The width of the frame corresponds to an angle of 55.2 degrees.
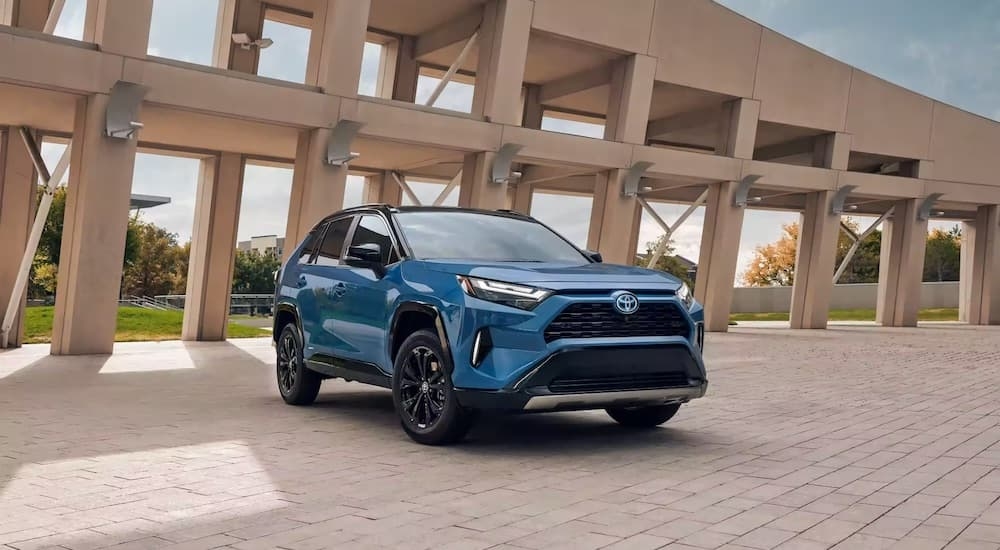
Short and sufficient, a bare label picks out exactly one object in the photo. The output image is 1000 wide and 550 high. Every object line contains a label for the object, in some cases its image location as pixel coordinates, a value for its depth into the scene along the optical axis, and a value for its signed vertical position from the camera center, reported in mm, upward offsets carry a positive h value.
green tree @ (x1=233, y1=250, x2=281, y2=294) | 67438 -2537
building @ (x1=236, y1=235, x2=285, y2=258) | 83875 -547
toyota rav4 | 6414 -403
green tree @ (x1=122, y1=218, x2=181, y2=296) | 56844 -2441
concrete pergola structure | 14898 +2855
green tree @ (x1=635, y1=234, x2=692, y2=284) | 63844 +1492
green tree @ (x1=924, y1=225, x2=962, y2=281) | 72125 +4612
